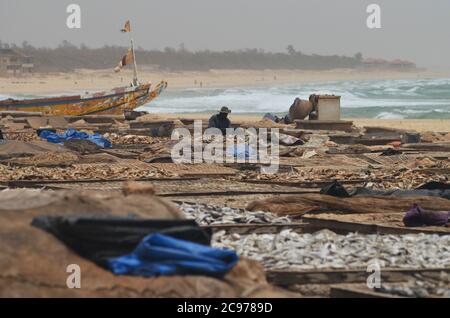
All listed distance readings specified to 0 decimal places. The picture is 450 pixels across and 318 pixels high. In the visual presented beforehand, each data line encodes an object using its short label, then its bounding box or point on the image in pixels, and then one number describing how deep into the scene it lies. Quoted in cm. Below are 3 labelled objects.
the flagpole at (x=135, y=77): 3219
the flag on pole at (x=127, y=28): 3119
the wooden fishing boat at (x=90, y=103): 2922
